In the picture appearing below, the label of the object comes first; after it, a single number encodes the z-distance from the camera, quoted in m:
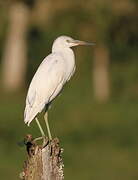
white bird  13.95
